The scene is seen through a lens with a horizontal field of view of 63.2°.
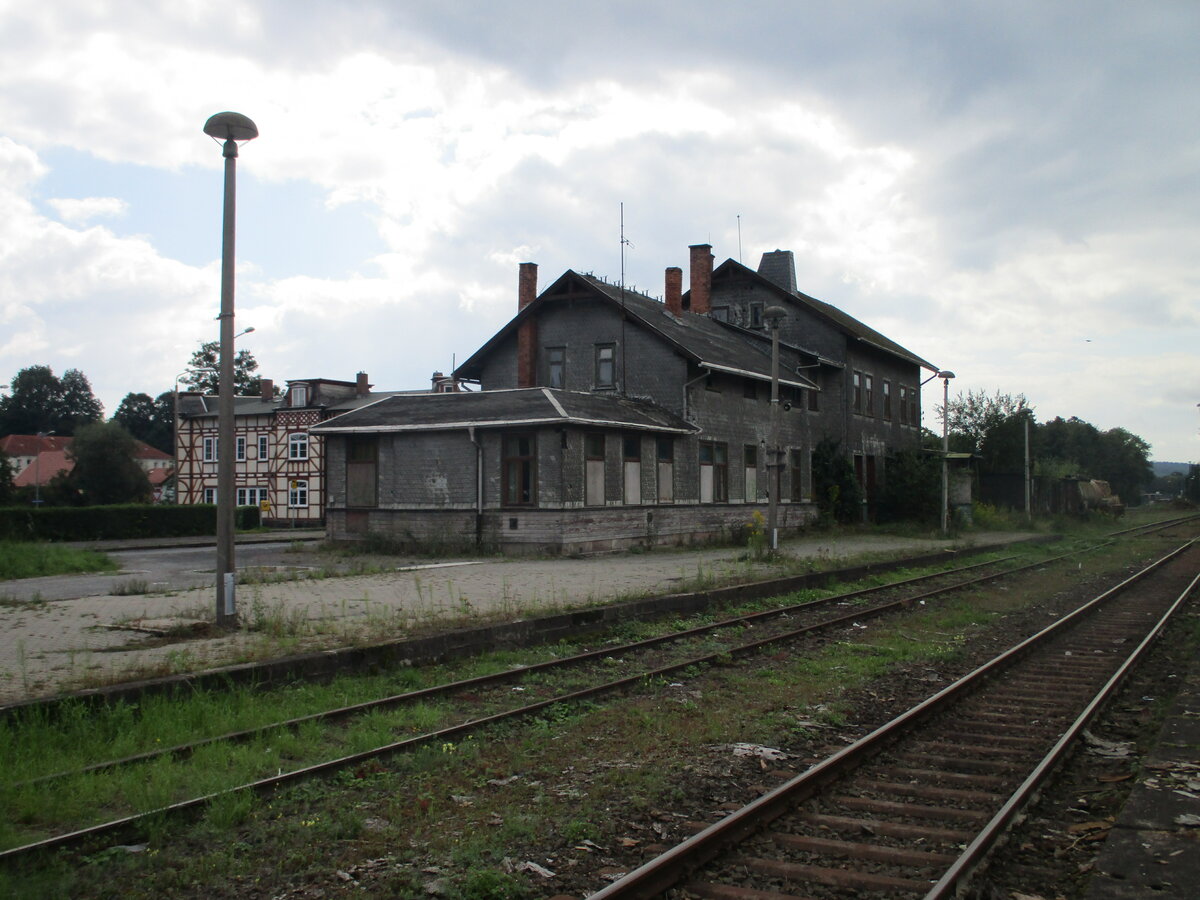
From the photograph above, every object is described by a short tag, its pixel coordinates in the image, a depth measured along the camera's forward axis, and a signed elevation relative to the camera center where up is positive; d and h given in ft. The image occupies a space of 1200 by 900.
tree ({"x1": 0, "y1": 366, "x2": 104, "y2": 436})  315.17 +29.27
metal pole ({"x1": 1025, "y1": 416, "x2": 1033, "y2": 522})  142.22 +0.67
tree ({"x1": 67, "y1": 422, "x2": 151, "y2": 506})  175.52 +5.36
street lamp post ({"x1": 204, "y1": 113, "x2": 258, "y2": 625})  36.42 +4.78
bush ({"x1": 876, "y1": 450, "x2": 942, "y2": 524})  126.62 +0.37
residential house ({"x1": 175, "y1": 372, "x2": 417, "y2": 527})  178.19 +7.76
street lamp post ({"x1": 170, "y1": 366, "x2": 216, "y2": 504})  148.64 +10.48
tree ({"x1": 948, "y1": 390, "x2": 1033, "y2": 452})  175.22 +14.22
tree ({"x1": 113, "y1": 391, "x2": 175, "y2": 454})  326.03 +26.28
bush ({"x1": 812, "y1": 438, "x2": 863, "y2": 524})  119.55 +1.47
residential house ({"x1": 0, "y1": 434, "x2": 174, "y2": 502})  262.67 +11.36
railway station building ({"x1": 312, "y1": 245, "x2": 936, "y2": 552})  80.23 +6.25
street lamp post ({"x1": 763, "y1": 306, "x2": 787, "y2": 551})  72.38 +4.78
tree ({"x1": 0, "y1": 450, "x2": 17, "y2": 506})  139.95 +2.29
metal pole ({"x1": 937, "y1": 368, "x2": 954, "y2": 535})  105.70 +5.64
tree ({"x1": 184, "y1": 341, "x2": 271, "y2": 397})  288.10 +35.82
